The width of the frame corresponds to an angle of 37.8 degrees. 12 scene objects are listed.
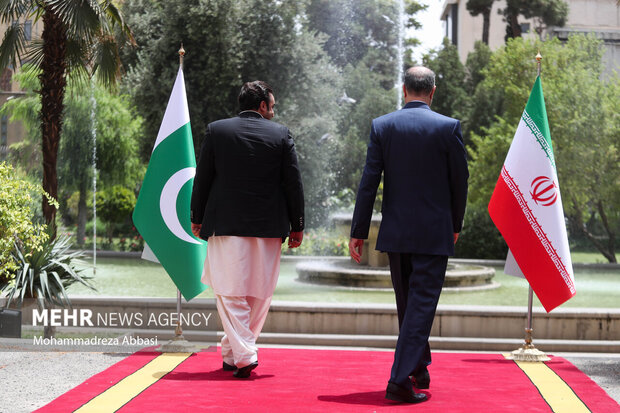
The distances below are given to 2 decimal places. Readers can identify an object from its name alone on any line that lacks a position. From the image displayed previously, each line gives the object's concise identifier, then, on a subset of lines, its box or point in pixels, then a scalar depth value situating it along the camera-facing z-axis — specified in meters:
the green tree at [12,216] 8.08
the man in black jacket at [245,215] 5.96
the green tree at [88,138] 31.50
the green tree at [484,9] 42.62
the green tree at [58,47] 12.96
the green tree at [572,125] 26.80
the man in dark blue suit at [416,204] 5.28
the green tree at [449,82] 37.47
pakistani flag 7.54
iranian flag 7.40
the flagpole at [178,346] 7.21
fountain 14.74
